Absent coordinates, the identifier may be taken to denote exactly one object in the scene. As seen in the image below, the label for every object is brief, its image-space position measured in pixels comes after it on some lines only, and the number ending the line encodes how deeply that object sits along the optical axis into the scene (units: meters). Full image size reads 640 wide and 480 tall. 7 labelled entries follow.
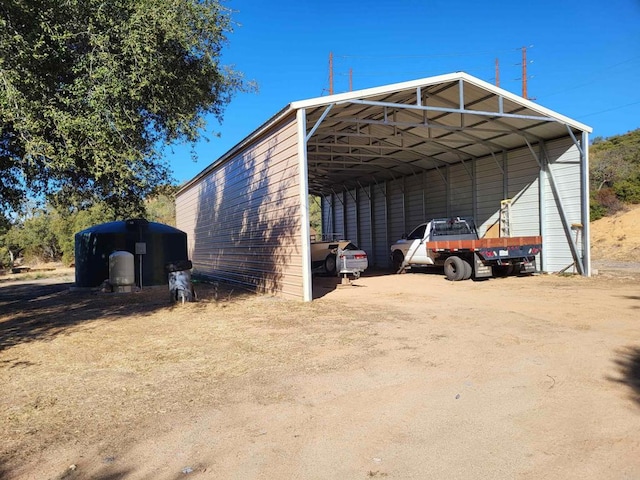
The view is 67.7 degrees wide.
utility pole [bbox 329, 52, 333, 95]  29.93
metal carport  12.41
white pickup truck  14.01
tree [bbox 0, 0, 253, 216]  6.90
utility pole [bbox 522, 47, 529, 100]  26.38
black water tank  16.22
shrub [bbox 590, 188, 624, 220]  31.71
